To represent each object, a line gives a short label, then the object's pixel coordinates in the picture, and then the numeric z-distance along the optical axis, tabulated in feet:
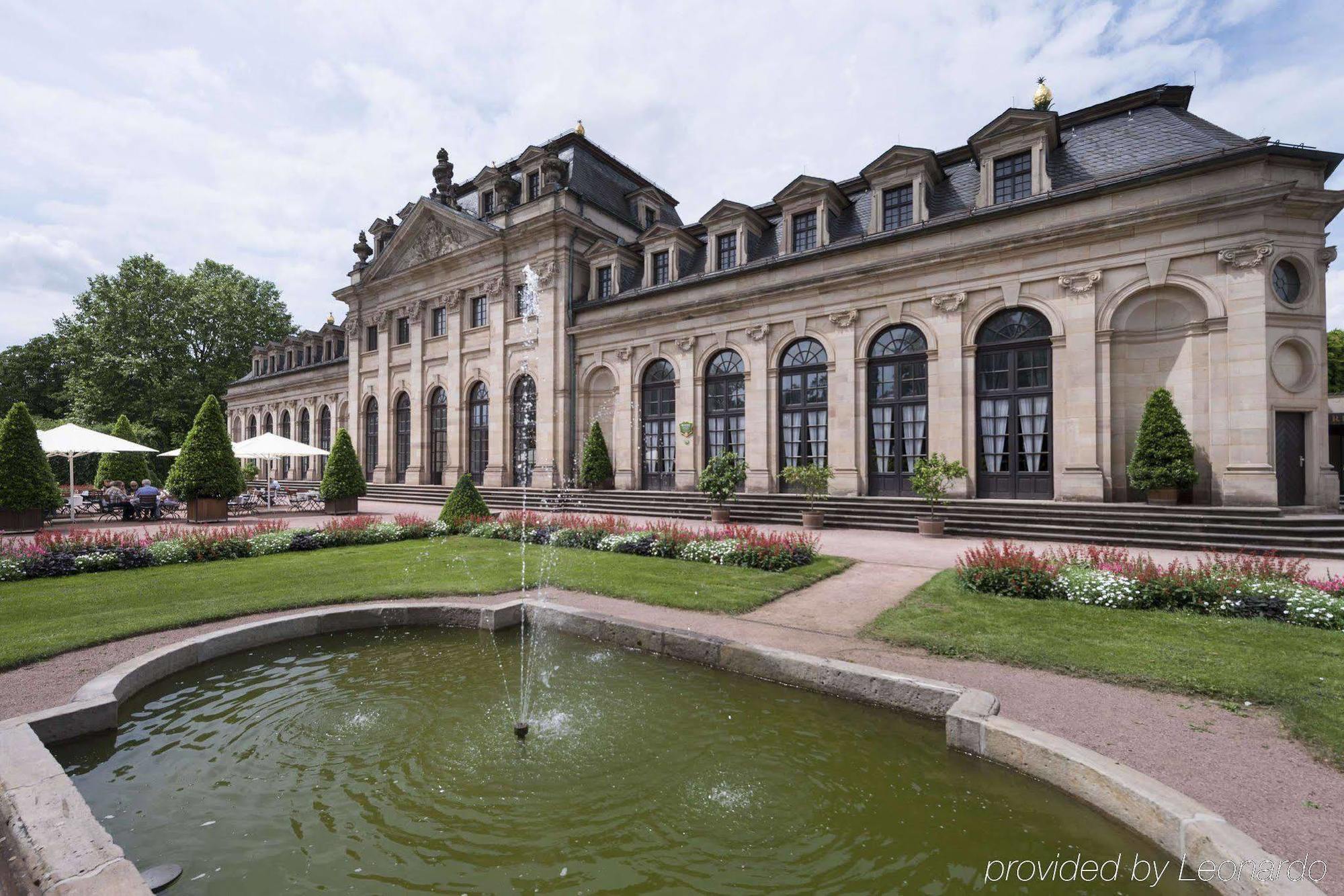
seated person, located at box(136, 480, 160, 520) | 67.51
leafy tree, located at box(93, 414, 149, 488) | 89.40
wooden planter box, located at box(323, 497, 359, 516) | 74.05
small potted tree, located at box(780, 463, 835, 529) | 56.03
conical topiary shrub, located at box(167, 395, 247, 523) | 64.08
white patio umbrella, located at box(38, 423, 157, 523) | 63.87
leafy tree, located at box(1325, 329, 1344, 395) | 122.93
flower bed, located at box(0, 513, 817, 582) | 35.60
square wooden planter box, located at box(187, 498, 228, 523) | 64.69
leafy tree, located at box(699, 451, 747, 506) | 60.13
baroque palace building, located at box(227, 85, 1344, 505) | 46.16
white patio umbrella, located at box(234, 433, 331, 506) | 80.89
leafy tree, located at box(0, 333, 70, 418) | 174.09
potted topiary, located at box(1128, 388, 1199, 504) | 45.42
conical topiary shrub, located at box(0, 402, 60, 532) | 55.57
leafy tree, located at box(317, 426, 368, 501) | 73.41
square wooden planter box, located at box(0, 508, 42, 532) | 56.34
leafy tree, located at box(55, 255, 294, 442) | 146.10
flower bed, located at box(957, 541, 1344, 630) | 23.45
